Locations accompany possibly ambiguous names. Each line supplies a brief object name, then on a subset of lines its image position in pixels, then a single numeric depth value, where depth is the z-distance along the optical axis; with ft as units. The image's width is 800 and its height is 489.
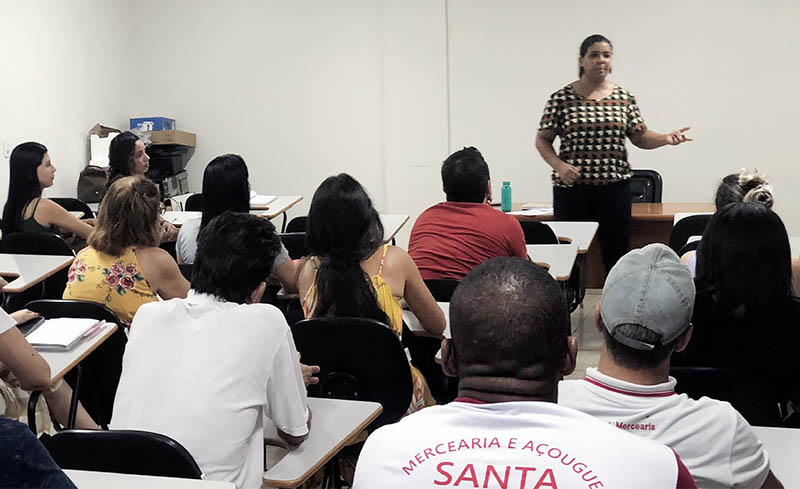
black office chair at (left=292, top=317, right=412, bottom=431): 8.37
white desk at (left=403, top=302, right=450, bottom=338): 9.98
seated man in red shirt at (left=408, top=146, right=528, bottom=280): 11.69
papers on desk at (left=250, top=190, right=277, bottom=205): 19.90
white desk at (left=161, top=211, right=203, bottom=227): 17.94
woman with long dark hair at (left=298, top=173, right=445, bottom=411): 9.21
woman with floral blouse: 10.73
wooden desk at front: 18.33
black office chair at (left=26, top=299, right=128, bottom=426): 9.78
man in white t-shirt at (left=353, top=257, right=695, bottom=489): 3.73
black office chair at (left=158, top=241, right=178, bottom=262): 17.25
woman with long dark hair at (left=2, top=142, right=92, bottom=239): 15.52
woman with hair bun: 11.94
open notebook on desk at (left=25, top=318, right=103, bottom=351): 8.88
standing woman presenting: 15.92
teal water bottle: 19.27
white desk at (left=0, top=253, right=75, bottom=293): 12.50
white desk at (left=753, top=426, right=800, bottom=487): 5.96
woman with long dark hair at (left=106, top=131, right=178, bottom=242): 17.40
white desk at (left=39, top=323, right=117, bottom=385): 8.44
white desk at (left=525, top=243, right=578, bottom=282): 12.26
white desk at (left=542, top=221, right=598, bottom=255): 14.55
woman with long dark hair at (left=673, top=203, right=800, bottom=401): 7.84
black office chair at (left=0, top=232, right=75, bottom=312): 14.25
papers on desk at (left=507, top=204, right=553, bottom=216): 18.12
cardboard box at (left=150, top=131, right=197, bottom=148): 25.27
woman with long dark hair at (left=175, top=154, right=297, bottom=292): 12.29
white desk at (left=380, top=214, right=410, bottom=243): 16.45
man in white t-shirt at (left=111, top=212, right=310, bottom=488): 6.73
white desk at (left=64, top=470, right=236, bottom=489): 5.77
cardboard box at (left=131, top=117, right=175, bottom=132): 25.66
